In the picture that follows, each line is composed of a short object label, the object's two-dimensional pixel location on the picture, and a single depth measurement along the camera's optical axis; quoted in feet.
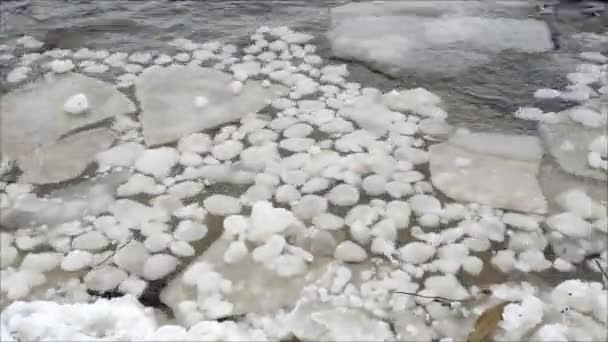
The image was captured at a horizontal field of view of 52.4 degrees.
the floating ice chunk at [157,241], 4.47
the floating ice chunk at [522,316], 3.83
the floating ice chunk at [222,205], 4.78
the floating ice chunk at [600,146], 5.24
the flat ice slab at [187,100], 5.75
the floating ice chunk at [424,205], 4.72
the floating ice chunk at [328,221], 4.62
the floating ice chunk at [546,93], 6.07
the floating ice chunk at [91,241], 4.48
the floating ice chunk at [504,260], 4.26
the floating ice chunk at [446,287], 4.08
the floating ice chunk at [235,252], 4.36
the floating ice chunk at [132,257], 4.33
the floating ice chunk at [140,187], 4.99
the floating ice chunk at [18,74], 6.51
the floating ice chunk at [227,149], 5.39
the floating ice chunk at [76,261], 4.33
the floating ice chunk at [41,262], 4.31
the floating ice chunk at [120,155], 5.30
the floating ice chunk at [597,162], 5.09
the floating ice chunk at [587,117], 5.62
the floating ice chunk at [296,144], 5.43
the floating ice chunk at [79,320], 3.82
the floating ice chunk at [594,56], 6.73
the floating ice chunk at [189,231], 4.57
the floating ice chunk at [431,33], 6.84
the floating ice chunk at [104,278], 4.19
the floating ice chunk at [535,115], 5.72
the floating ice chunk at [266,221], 4.54
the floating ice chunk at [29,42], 7.28
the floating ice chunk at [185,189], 4.96
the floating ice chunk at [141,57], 6.90
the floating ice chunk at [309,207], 4.73
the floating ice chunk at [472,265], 4.24
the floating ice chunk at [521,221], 4.56
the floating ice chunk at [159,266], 4.28
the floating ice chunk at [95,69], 6.68
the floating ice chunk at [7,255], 4.35
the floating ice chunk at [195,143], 5.45
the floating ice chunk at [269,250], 4.35
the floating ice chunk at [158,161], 5.20
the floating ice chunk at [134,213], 4.70
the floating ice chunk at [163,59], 6.86
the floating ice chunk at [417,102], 5.88
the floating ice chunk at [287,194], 4.87
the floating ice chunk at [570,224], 4.51
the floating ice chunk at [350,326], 3.78
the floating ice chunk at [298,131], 5.60
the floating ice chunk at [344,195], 4.83
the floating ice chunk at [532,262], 4.25
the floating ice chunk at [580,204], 4.65
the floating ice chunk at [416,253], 4.32
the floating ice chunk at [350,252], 4.34
